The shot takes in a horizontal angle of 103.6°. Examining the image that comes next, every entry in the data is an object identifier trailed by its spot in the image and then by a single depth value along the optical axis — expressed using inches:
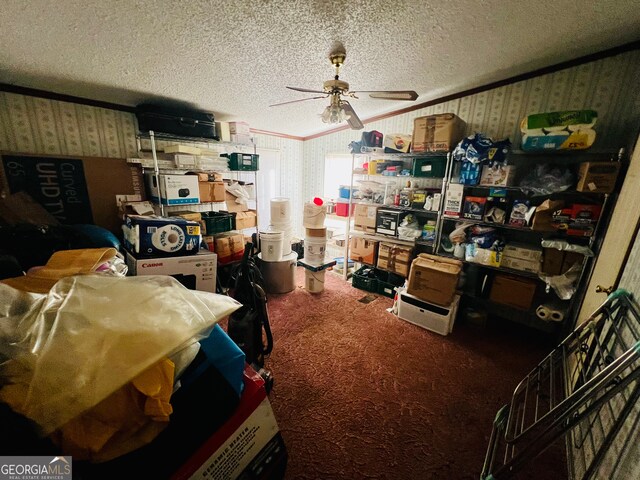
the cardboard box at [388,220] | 118.4
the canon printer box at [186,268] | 83.8
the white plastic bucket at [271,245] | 115.4
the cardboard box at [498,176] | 88.6
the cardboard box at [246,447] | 29.6
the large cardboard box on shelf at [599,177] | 69.6
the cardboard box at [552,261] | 83.5
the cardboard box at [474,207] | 95.6
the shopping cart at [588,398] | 35.5
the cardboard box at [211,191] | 114.8
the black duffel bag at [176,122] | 99.5
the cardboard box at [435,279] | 91.4
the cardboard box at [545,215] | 80.9
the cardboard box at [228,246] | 118.6
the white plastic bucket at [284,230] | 122.0
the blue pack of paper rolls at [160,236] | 82.8
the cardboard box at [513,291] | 89.4
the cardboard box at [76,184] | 85.5
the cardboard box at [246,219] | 132.0
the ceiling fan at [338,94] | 70.1
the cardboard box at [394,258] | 114.6
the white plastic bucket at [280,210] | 121.0
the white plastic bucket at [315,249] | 122.8
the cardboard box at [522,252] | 87.4
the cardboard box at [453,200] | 99.0
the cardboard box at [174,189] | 102.3
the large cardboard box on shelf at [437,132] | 98.2
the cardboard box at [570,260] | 81.1
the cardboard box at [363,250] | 126.4
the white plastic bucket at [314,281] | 122.4
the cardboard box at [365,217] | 125.6
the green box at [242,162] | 124.0
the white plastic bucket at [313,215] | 119.0
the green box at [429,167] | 106.7
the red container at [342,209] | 150.0
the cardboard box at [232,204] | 129.5
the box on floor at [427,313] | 93.5
